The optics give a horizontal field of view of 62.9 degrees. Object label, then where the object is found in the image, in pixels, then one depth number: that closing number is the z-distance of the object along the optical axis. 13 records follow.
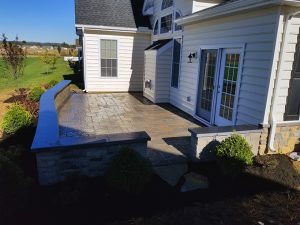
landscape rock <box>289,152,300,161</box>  5.23
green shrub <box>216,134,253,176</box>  4.37
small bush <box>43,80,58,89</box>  13.32
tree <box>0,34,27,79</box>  11.56
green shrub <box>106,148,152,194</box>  3.77
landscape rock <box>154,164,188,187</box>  4.37
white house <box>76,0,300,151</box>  5.06
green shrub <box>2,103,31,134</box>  6.62
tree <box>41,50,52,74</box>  28.69
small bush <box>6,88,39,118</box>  8.97
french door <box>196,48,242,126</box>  6.30
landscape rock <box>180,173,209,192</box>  4.15
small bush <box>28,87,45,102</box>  10.73
